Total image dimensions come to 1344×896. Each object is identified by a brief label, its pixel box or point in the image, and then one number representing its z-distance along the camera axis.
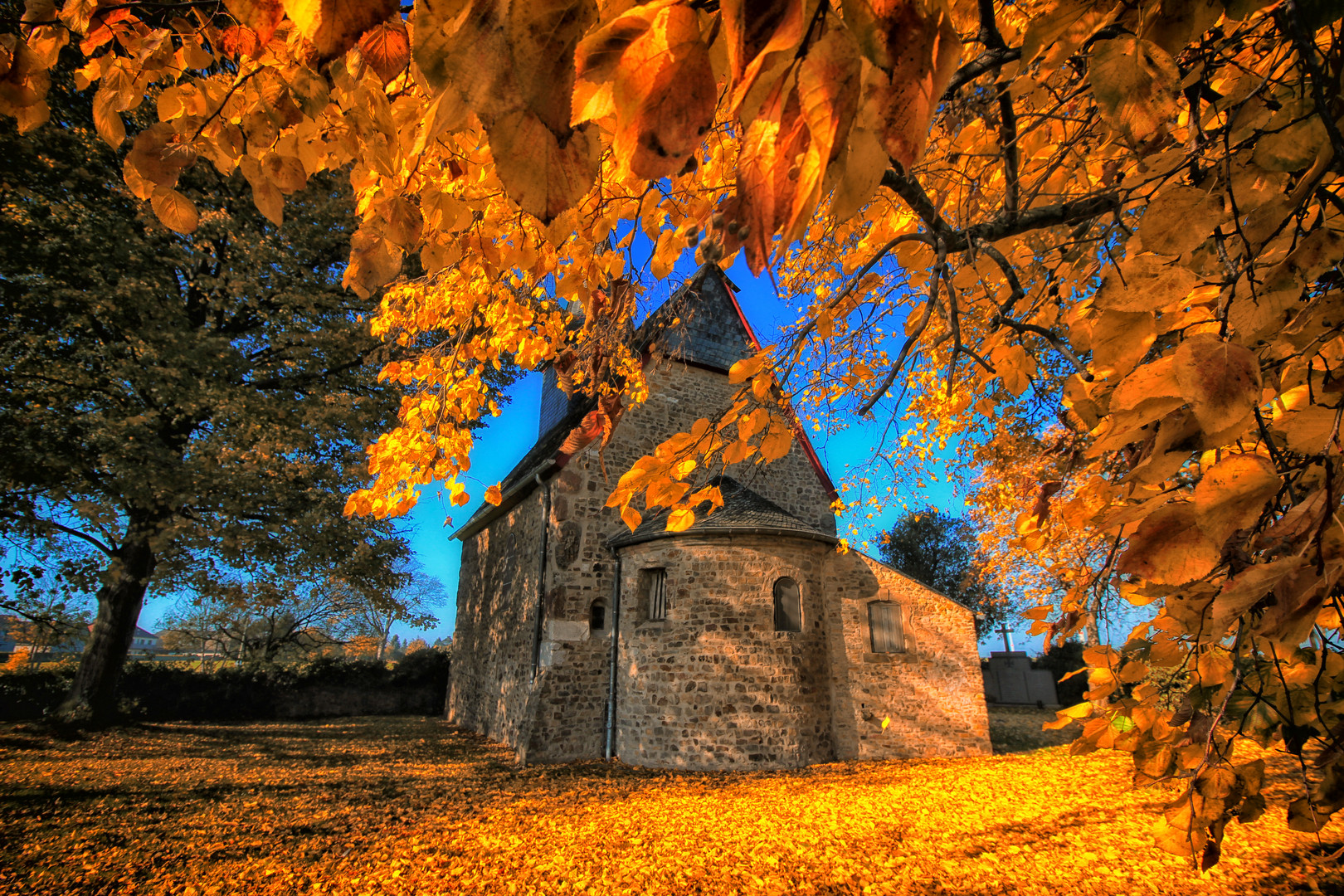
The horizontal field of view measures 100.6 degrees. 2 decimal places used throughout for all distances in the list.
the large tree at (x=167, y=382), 8.22
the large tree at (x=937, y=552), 26.19
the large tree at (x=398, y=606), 11.27
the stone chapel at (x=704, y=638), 7.93
